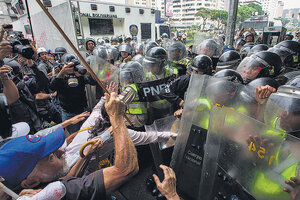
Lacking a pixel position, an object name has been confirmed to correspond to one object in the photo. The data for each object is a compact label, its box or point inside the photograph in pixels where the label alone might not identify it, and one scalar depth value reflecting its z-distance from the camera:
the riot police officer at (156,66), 2.77
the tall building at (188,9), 79.94
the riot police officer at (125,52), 5.41
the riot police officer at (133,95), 2.28
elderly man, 0.95
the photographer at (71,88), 2.92
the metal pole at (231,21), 6.39
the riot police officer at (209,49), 4.47
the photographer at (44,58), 4.66
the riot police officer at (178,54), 4.23
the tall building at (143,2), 80.43
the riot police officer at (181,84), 2.52
